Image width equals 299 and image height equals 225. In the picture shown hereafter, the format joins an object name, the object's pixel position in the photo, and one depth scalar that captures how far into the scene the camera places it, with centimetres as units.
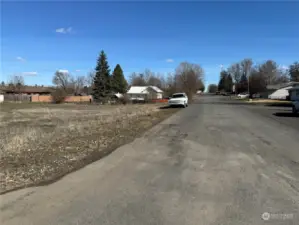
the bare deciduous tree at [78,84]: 9874
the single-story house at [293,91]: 4292
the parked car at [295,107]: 1845
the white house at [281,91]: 6290
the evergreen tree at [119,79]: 7612
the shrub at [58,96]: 5212
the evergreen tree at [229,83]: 11998
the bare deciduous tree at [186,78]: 6153
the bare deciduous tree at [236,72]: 10835
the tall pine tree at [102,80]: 5448
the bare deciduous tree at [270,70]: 9580
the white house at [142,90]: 7865
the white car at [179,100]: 2908
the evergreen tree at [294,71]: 7403
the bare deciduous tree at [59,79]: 9625
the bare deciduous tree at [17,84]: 7911
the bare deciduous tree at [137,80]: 10503
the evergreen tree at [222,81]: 12824
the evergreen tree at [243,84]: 9323
